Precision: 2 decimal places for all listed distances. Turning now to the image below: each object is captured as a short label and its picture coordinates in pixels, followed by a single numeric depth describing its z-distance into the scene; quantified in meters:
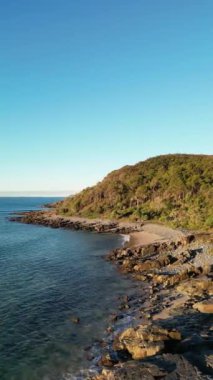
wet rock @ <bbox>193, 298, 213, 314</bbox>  30.44
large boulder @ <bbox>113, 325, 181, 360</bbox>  23.12
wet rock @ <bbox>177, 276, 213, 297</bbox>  35.34
